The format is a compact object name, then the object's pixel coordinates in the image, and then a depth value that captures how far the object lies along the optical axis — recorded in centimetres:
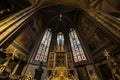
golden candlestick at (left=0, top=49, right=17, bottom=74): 514
